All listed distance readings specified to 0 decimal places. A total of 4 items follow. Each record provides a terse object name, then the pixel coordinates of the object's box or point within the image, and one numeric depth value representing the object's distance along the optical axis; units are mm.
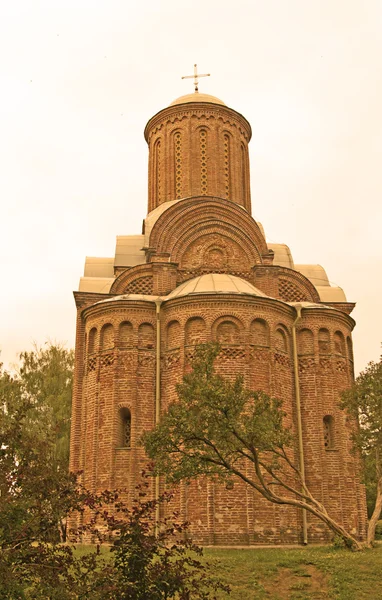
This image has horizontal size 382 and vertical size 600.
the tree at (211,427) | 11117
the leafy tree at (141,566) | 6355
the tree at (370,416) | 12961
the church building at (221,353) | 15601
